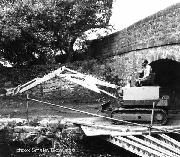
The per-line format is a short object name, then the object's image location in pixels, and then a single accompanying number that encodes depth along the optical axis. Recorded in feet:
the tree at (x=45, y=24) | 67.00
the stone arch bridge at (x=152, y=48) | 51.65
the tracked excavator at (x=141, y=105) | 38.68
